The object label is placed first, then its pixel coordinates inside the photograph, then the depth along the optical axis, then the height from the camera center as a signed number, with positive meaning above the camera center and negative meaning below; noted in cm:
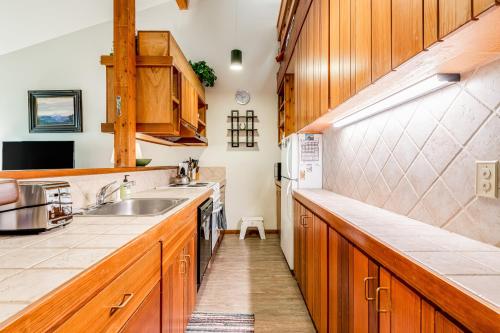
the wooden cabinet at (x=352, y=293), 70 -49
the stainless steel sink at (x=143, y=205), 184 -29
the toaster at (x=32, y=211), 92 -16
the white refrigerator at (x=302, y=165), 271 +1
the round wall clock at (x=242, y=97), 445 +119
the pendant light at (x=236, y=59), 376 +156
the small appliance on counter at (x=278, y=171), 384 -8
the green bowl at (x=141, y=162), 291 +5
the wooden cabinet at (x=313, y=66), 172 +80
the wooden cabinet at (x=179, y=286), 127 -70
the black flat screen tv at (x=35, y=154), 397 +19
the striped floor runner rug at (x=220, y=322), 189 -119
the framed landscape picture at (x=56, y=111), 409 +88
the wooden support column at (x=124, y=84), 236 +75
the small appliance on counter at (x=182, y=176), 332 -13
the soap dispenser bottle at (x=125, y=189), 193 -18
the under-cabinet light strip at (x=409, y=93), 99 +34
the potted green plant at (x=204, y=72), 402 +147
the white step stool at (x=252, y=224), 412 -94
